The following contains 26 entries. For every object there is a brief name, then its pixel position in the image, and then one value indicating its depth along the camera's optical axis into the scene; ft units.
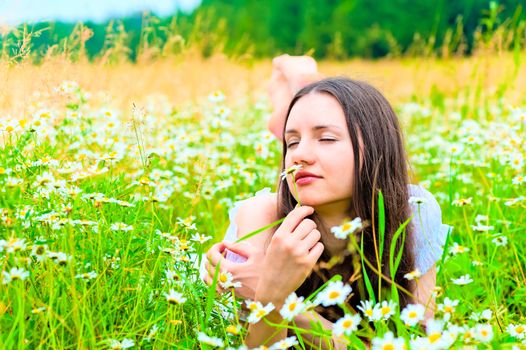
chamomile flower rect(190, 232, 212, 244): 5.34
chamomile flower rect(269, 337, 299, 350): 4.02
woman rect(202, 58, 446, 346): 4.97
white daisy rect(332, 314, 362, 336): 3.74
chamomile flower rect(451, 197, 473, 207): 5.72
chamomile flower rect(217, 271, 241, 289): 4.65
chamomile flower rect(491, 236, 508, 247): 6.77
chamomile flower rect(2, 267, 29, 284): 4.02
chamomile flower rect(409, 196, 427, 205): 4.78
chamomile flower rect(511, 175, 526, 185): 6.89
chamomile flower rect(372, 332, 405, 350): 3.44
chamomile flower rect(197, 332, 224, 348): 3.91
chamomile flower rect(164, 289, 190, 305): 4.03
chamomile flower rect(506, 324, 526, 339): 4.79
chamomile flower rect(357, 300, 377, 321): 4.34
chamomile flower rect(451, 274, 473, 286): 5.12
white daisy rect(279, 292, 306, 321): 3.88
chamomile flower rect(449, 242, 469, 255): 6.28
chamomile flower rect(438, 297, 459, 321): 4.21
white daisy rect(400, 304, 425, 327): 4.06
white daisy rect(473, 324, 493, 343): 3.56
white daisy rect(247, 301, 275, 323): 4.18
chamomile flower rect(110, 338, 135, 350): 4.19
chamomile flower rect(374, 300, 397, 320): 4.27
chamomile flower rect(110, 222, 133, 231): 4.92
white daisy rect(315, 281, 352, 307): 3.85
